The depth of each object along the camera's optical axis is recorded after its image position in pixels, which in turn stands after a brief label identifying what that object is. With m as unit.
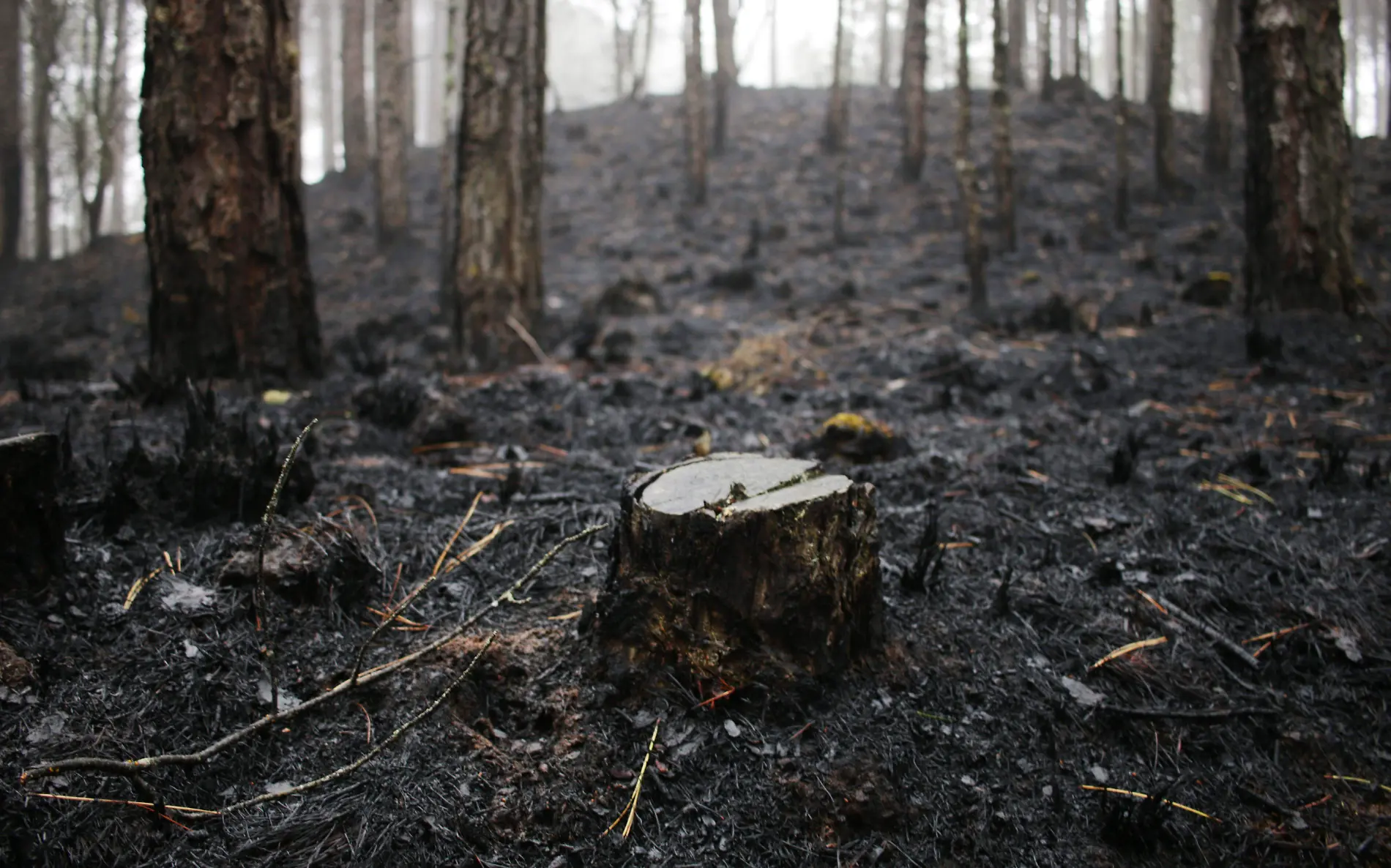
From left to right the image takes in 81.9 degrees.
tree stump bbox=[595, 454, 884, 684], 2.23
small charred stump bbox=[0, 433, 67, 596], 2.11
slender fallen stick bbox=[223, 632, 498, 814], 1.70
